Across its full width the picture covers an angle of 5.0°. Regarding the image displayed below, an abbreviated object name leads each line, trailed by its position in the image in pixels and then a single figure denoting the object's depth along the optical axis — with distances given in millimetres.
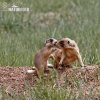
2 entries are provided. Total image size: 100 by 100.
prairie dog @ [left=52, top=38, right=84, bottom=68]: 14391
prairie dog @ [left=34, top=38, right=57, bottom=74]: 13883
